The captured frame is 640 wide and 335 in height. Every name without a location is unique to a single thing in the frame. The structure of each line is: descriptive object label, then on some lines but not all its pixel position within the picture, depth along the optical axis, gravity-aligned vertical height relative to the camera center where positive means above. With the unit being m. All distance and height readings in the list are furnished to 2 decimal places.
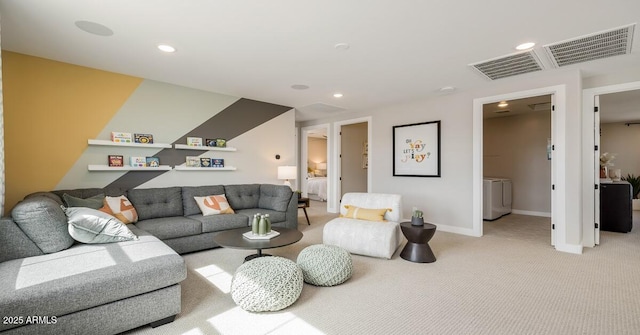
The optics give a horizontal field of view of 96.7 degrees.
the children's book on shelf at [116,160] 3.73 +0.10
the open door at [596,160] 3.83 +0.11
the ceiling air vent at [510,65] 3.22 +1.26
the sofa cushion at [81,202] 2.99 -0.36
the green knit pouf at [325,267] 2.54 -0.89
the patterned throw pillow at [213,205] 3.94 -0.52
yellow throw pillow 3.61 -0.58
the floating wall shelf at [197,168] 4.36 +0.00
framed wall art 5.03 +0.35
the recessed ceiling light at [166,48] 2.95 +1.27
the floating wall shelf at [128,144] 3.61 +0.32
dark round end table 3.20 -0.86
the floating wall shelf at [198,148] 4.31 +0.33
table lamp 5.28 -0.09
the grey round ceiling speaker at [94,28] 2.51 +1.28
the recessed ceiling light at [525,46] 2.90 +1.27
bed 8.70 -0.63
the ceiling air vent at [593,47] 2.69 +1.26
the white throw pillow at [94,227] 2.31 -0.50
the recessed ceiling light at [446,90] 4.40 +1.25
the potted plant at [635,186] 6.88 -0.43
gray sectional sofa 1.56 -0.67
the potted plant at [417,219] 3.31 -0.59
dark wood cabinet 4.70 -0.64
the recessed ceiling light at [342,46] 2.91 +1.27
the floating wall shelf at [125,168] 3.61 +0.00
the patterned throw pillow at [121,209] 3.24 -0.47
